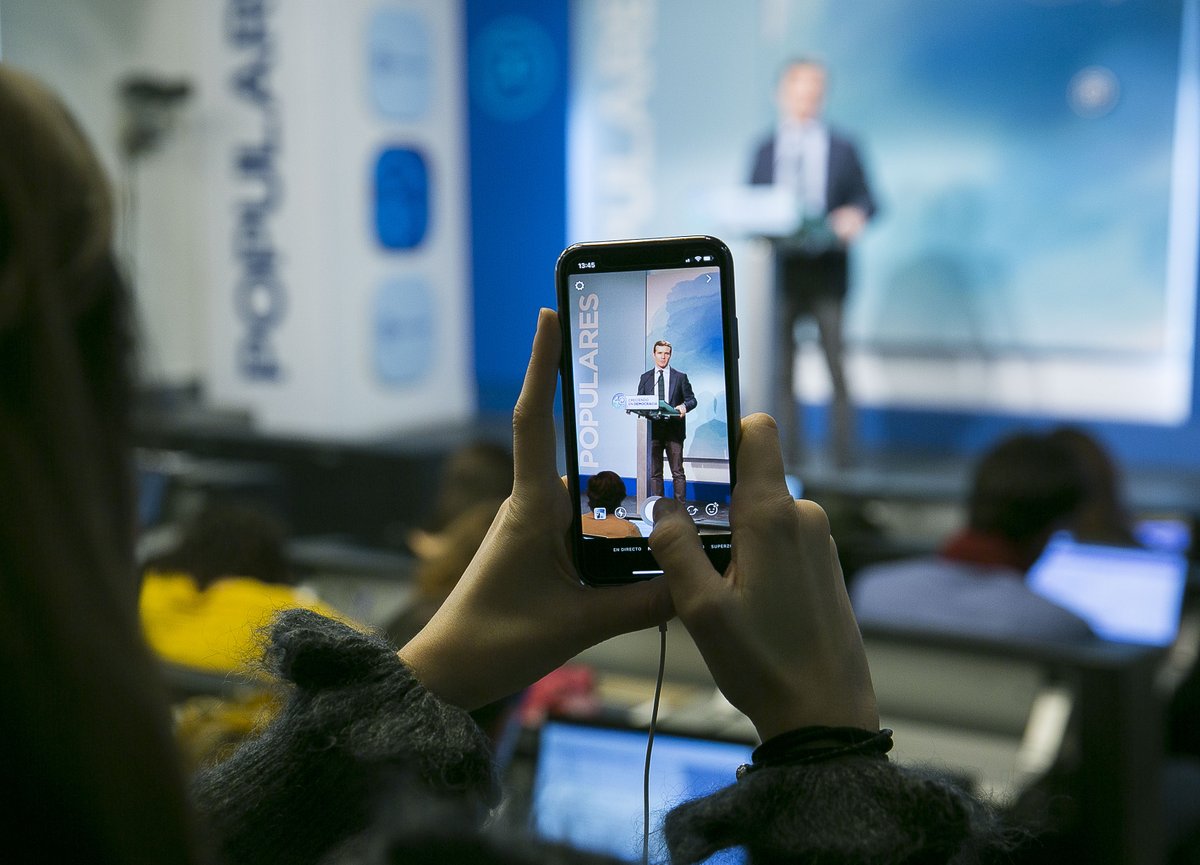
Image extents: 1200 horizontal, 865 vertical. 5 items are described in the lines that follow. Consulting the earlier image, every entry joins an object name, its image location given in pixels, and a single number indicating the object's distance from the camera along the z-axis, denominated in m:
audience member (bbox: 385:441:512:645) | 1.98
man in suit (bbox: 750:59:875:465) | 5.04
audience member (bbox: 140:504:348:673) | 2.01
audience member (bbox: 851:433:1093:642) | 2.37
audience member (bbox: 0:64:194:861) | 0.41
